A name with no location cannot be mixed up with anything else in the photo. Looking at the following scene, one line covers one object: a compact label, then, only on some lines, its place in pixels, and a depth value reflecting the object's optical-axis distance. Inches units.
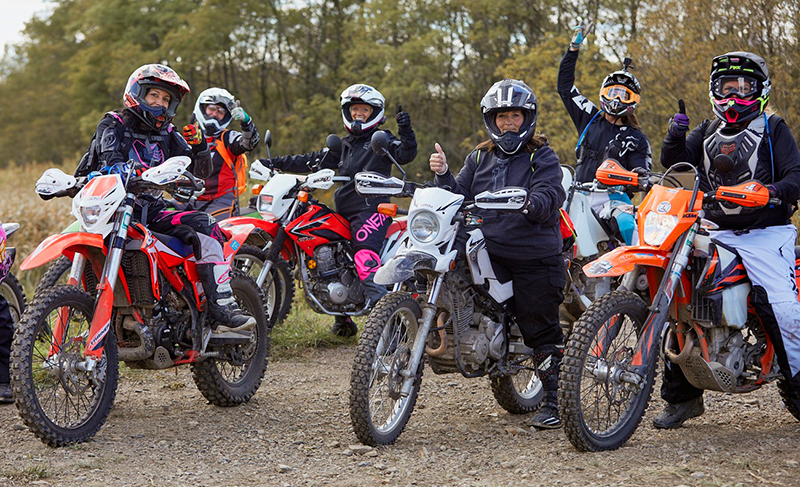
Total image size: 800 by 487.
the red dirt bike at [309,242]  324.2
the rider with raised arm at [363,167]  324.5
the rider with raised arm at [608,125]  328.2
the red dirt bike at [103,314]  201.3
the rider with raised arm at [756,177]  207.3
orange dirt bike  194.7
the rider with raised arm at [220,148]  348.8
